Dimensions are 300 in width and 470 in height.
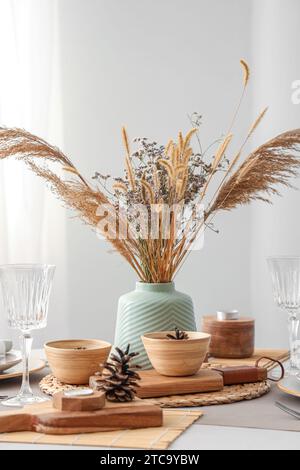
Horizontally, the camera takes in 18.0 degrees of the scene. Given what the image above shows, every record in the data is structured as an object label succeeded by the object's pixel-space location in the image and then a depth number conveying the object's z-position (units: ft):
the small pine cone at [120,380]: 4.30
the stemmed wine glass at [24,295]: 4.82
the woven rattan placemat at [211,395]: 4.57
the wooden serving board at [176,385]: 4.67
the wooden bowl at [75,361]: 4.89
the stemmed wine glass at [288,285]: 5.32
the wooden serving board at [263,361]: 5.53
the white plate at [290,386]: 4.50
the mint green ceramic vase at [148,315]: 5.28
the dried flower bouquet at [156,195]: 5.34
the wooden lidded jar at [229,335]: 5.67
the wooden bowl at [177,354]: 4.75
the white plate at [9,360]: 5.19
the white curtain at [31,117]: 10.41
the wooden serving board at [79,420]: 4.08
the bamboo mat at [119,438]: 3.93
